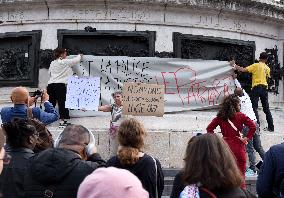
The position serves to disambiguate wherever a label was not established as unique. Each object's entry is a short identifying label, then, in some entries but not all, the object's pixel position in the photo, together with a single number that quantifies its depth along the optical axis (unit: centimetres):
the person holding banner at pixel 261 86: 1323
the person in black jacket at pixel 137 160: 498
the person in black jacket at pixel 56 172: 413
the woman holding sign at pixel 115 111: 1079
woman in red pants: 916
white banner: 1295
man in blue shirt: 763
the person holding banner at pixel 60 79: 1220
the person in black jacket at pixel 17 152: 446
